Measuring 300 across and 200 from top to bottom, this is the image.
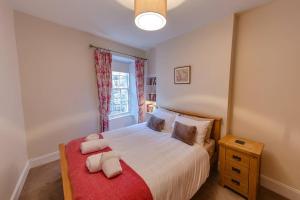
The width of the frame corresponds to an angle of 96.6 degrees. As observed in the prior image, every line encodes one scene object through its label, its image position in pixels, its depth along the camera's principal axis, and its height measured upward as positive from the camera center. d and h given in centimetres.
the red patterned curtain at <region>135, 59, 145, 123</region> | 376 +12
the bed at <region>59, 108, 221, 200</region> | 130 -85
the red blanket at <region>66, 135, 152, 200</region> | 108 -84
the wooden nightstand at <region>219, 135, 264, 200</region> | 163 -100
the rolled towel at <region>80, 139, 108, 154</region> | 168 -74
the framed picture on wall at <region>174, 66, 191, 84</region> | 267 +28
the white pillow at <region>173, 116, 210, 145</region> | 205 -62
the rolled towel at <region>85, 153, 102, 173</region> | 132 -75
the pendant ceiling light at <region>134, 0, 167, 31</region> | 122 +75
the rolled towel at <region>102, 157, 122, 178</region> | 126 -76
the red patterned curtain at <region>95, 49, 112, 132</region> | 295 +13
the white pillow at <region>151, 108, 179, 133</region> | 257 -57
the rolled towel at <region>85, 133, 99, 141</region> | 195 -72
